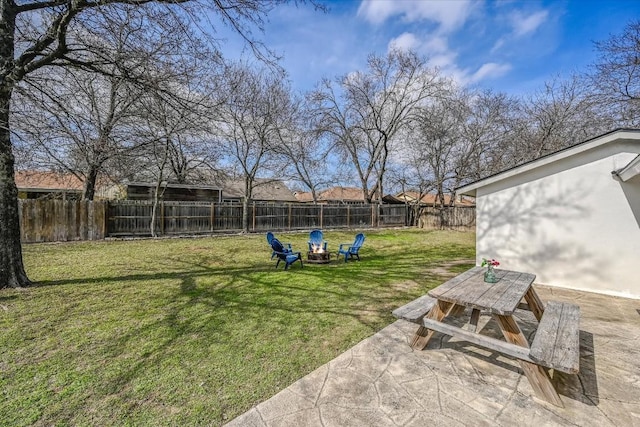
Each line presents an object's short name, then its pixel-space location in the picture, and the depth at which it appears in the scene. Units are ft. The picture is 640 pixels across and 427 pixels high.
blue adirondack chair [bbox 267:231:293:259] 23.28
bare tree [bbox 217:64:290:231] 53.47
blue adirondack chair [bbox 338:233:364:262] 26.75
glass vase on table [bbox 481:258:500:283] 11.09
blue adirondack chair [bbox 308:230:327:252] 26.19
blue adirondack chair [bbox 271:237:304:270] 22.33
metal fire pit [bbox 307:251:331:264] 25.36
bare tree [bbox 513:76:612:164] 46.85
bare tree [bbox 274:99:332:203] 64.13
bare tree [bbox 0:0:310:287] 14.06
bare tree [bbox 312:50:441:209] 65.98
